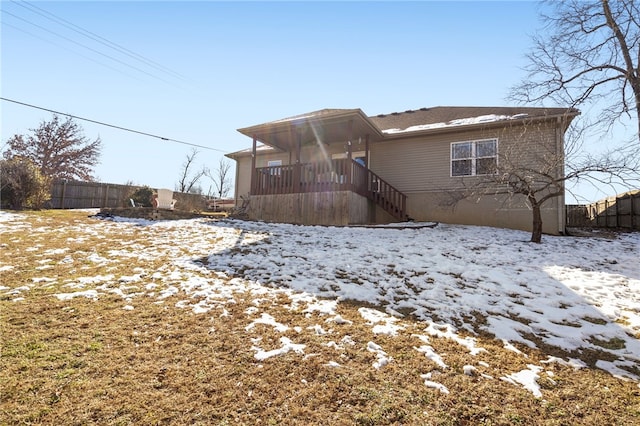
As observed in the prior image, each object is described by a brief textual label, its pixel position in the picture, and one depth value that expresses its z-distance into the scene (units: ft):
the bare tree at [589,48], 32.42
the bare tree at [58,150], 70.74
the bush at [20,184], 32.76
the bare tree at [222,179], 129.39
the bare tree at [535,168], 24.70
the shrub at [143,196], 46.37
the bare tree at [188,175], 116.46
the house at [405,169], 32.01
